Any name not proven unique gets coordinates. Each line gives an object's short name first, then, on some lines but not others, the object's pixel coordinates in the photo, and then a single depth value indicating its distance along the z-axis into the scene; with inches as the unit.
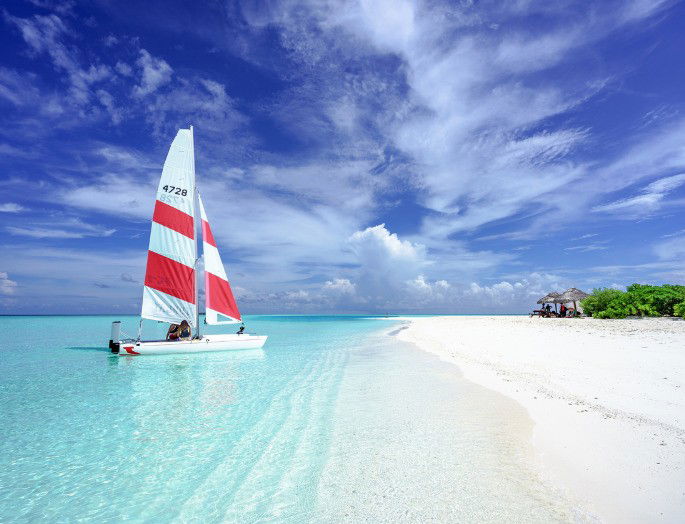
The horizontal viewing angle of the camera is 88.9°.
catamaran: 772.0
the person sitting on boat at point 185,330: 788.0
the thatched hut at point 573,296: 1657.2
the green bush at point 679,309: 1071.6
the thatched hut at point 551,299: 1718.8
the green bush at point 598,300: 1388.0
